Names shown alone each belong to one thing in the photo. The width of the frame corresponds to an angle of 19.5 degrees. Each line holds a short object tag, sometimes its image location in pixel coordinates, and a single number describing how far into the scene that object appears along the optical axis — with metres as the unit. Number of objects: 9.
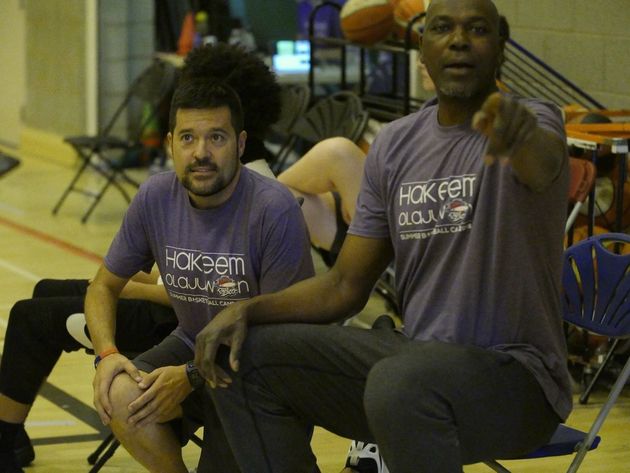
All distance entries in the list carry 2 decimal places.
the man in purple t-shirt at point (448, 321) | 3.57
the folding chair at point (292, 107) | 9.18
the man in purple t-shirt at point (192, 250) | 4.37
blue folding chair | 4.63
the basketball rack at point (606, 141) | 6.47
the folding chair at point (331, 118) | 8.30
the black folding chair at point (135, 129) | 11.85
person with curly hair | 5.33
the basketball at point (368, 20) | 8.99
